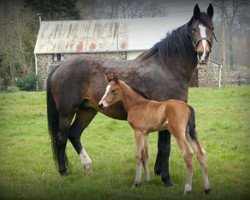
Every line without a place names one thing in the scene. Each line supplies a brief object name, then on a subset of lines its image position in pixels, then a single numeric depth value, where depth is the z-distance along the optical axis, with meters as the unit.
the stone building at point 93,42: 30.75
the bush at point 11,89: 19.15
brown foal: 4.84
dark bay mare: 5.34
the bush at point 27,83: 24.32
